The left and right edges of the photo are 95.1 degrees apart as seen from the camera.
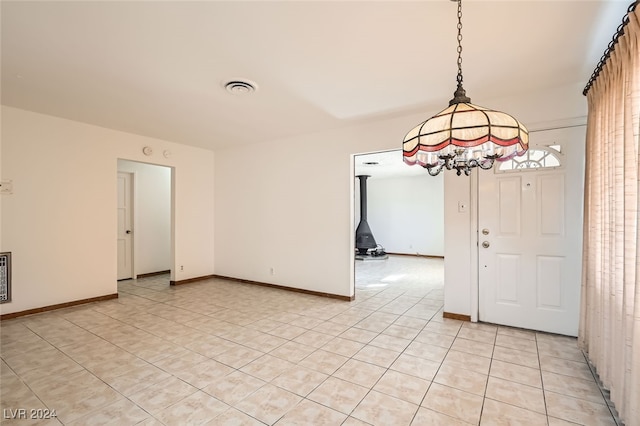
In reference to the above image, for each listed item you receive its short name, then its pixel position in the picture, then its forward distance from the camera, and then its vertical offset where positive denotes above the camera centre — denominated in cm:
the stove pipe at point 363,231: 817 -60
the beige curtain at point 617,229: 157 -12
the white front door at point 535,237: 291 -28
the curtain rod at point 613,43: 165 +109
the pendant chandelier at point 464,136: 145 +38
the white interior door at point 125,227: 558 -33
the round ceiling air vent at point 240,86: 282 +123
